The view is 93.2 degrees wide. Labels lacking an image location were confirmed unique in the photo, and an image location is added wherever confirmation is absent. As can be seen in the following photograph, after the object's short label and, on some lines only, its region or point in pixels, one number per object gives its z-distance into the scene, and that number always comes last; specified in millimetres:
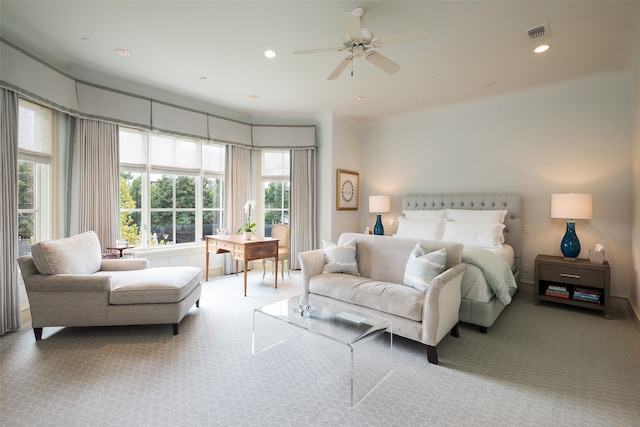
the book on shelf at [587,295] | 3373
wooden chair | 4840
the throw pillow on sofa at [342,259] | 3211
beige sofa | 2338
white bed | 2854
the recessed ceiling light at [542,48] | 2967
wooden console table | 4004
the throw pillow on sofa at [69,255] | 2625
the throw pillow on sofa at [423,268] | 2570
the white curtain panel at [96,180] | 3582
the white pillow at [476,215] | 4102
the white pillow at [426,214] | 4611
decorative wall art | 5414
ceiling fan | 2186
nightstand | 3293
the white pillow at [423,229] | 4262
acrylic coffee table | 2096
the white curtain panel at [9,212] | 2719
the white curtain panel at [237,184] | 5164
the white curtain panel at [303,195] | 5410
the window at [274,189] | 5613
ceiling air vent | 2658
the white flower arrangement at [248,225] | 4461
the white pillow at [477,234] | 3844
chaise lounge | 2623
